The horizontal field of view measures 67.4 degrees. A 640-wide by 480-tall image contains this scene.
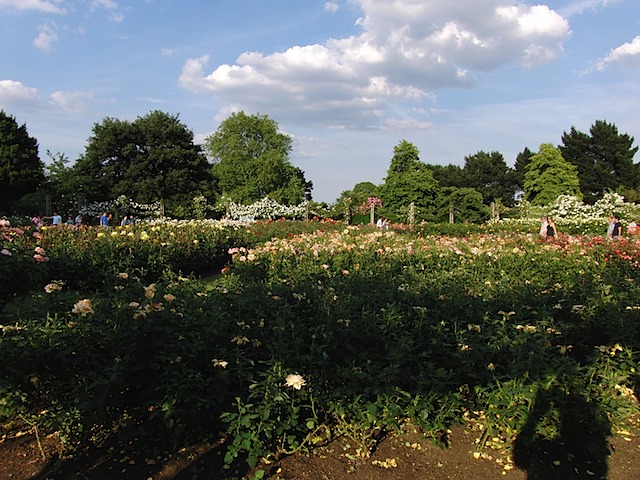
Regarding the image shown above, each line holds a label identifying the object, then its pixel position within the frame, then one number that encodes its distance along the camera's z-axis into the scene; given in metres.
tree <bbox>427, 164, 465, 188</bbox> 48.62
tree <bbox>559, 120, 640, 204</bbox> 42.00
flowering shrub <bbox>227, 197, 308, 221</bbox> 22.97
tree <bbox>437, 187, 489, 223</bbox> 28.17
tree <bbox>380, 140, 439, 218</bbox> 36.00
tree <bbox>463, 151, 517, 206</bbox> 48.38
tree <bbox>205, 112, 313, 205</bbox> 38.19
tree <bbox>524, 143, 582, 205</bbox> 39.44
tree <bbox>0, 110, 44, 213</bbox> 29.62
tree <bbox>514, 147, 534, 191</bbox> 48.85
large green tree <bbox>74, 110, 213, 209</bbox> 30.69
